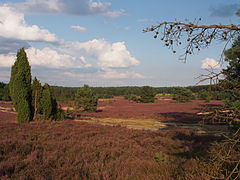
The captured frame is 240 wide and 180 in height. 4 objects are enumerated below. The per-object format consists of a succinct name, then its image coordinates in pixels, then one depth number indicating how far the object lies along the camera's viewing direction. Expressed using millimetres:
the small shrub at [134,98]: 97338
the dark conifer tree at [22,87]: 19281
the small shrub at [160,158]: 7669
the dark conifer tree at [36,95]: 21016
